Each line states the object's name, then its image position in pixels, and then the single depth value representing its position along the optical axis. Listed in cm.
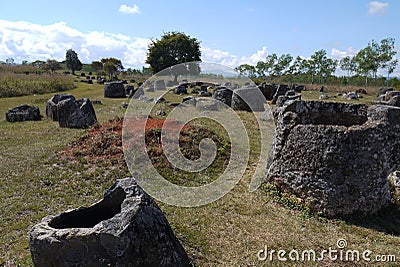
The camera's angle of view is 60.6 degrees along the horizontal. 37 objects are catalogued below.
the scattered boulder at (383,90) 4019
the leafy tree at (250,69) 8382
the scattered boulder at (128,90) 3222
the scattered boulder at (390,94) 2992
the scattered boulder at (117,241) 401
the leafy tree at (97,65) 8344
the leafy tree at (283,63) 8444
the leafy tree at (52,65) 6684
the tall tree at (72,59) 6766
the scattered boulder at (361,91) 4359
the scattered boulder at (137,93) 2716
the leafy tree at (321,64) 7775
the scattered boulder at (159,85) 3488
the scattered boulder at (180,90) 3299
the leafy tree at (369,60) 6284
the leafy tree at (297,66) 8231
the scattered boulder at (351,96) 3475
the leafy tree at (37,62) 6822
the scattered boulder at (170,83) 3453
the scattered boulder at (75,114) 1535
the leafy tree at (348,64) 7850
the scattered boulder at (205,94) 3073
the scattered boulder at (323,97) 3494
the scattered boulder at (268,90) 3181
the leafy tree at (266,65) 8606
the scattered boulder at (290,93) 2783
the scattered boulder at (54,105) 1766
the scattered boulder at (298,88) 4081
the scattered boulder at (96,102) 2395
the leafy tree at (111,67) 6606
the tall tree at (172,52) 5388
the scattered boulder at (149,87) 3372
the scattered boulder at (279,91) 2899
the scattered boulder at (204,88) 3391
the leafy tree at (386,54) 6223
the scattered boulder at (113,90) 2975
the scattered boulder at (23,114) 1756
